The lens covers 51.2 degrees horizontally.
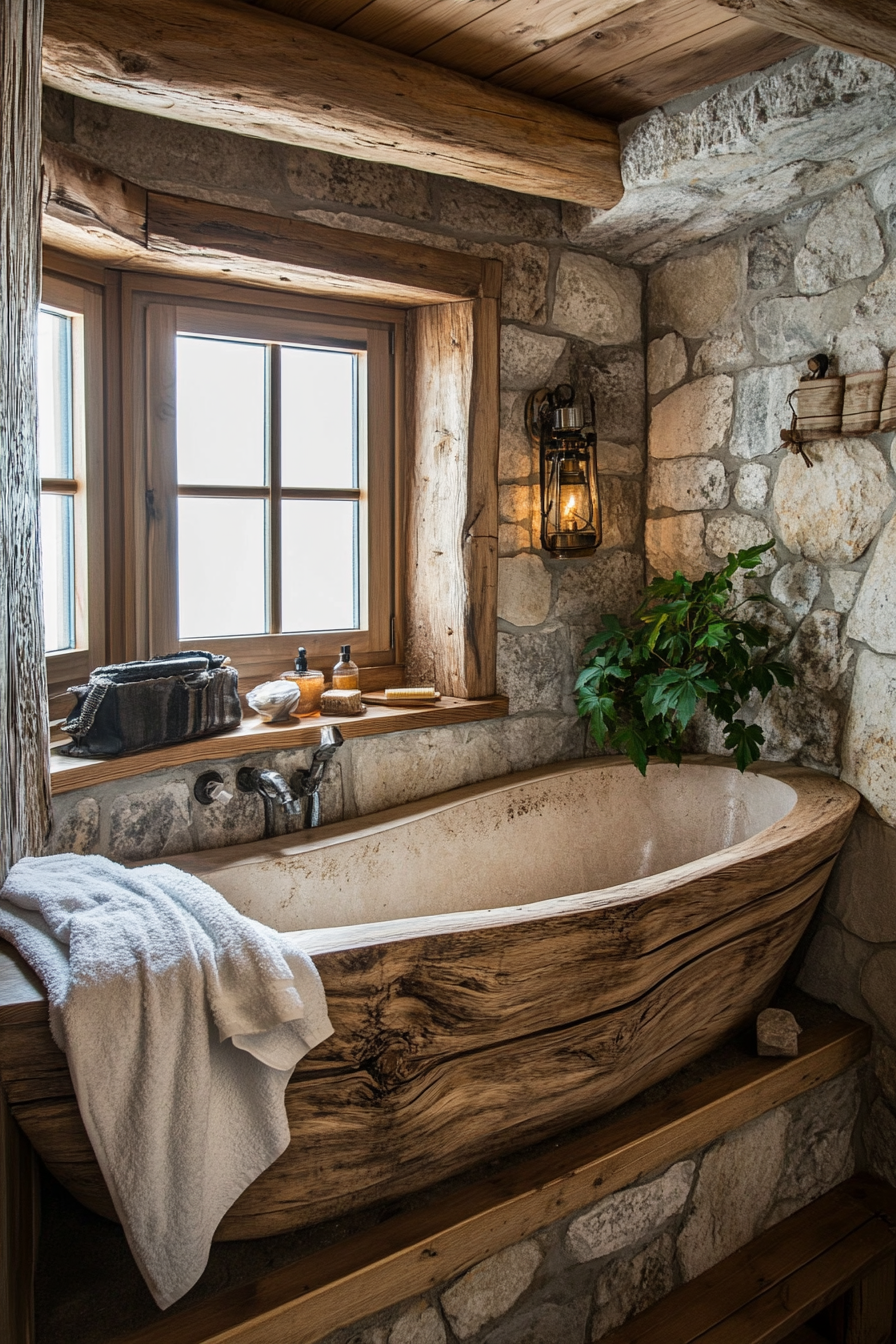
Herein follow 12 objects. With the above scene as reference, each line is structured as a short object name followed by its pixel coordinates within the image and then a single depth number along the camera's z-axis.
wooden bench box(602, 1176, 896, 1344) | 1.69
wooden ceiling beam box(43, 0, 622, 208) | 1.67
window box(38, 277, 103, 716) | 2.04
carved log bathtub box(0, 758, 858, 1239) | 1.31
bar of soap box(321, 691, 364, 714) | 2.34
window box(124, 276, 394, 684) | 2.22
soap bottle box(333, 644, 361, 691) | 2.43
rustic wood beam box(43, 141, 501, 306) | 1.82
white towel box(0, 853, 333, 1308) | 1.12
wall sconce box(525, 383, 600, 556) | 2.54
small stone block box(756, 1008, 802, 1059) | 1.94
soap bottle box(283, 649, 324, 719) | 2.36
